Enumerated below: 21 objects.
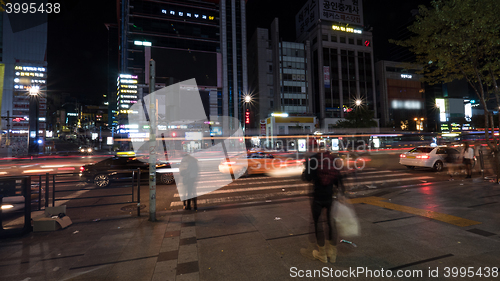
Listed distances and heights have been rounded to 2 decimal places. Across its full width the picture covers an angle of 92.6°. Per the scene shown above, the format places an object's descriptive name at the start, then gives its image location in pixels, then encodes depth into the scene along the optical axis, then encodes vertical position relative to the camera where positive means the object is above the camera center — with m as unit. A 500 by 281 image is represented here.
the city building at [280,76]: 59.41 +18.50
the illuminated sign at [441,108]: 80.73 +12.76
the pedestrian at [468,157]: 11.40 -0.60
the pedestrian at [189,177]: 7.12 -0.78
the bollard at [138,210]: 6.66 -1.63
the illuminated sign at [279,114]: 55.41 +8.02
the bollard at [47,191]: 6.76 -1.07
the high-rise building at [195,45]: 71.44 +33.68
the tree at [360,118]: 45.09 +5.60
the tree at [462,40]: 8.82 +4.26
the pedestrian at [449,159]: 13.89 -0.84
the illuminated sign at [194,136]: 63.08 +4.08
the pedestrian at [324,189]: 3.94 -0.69
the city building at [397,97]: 66.14 +13.88
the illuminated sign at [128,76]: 79.94 +25.58
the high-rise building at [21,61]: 89.50 +37.27
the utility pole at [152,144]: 6.07 +0.20
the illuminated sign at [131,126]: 79.26 +8.82
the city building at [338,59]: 60.03 +23.13
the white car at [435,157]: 13.90 -0.67
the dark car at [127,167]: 11.11 -0.68
